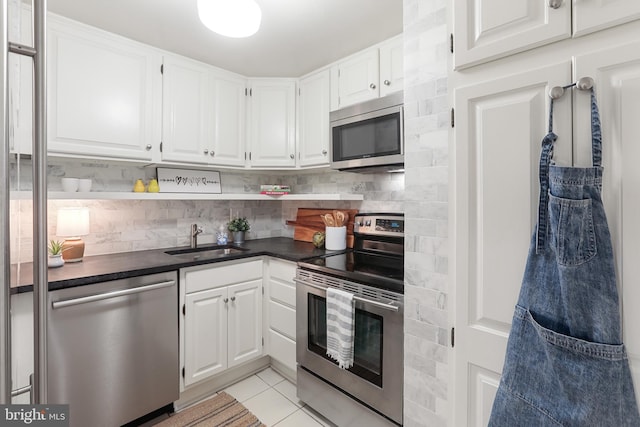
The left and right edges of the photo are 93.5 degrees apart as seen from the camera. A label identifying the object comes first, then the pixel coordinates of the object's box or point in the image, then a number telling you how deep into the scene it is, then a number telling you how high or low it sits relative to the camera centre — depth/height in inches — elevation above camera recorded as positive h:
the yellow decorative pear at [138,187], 88.6 +7.1
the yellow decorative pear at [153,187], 90.9 +7.3
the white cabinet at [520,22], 29.2 +20.4
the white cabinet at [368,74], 77.9 +38.1
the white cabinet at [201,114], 86.8 +30.1
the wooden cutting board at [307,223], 112.3 -4.8
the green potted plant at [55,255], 68.3 -10.0
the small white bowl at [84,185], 75.8 +6.6
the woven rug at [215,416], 73.0 -51.5
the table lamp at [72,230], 73.9 -4.6
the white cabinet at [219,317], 78.1 -29.8
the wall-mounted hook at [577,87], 29.5 +12.5
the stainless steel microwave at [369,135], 71.0 +19.6
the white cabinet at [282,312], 85.7 -30.1
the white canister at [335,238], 96.8 -8.8
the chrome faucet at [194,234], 101.7 -7.8
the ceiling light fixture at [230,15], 54.3 +36.2
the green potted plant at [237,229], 110.7 -6.6
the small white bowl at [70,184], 73.4 +6.6
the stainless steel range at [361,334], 59.7 -27.7
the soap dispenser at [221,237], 107.3 -9.4
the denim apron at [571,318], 27.3 -10.5
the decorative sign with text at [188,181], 96.0 +10.2
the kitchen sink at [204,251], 93.2 -13.5
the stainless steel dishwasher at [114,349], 59.6 -30.0
